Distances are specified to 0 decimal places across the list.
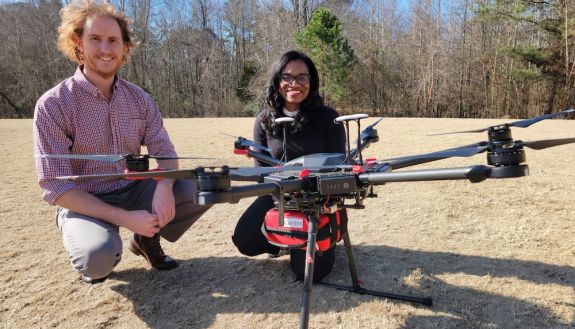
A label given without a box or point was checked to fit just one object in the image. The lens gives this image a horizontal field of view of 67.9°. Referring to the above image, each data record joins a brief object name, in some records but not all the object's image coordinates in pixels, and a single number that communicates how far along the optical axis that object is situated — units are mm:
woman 3123
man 2488
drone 1399
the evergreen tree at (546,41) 19938
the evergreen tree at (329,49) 27344
